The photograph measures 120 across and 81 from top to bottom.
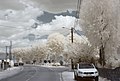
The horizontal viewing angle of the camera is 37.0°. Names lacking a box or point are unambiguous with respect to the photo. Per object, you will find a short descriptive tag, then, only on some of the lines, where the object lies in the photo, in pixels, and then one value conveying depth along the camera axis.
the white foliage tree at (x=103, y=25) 27.61
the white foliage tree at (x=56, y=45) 78.53
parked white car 17.26
